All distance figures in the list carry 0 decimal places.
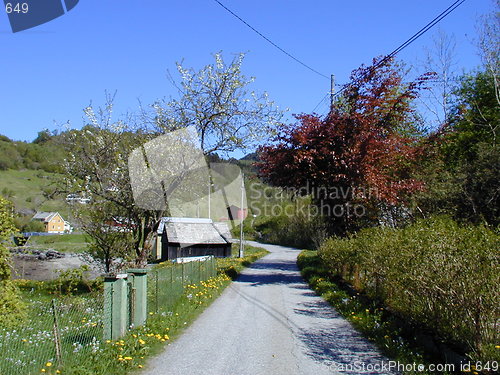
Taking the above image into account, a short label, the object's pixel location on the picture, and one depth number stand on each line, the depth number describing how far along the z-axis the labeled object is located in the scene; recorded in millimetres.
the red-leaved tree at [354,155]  14836
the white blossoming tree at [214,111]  14172
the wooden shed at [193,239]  37156
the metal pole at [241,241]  34862
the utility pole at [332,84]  18844
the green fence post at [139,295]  8000
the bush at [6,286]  6629
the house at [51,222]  79788
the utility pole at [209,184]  15312
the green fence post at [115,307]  6943
